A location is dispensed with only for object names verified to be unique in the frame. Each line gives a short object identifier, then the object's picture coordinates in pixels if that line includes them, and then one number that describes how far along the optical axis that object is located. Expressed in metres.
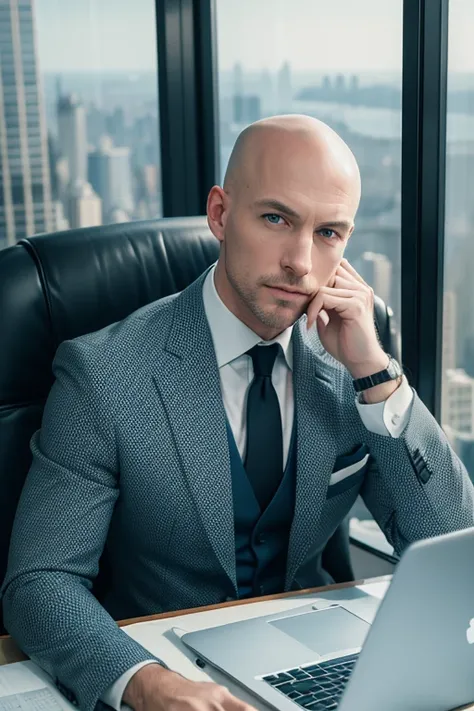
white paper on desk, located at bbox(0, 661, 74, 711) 1.43
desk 1.48
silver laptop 1.31
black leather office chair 1.77
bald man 1.63
